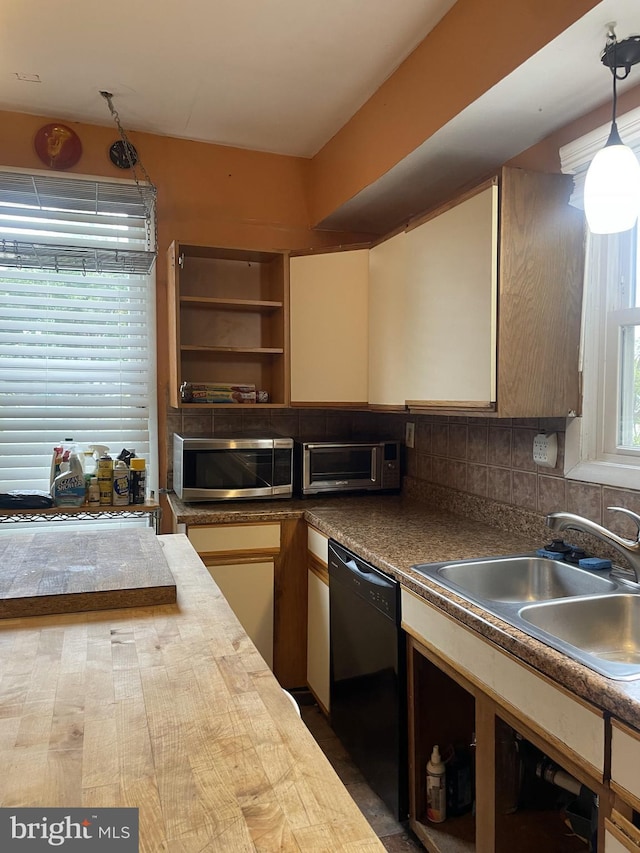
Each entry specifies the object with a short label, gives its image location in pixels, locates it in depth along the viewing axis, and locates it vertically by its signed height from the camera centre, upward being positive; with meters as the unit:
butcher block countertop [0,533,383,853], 0.66 -0.45
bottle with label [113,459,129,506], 2.63 -0.37
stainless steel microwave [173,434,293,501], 2.61 -0.29
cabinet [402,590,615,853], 1.14 -0.82
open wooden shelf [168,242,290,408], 2.79 +0.40
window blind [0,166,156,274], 2.55 +0.80
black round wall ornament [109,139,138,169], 2.78 +1.11
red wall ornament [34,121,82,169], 2.66 +1.11
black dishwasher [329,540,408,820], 1.80 -0.88
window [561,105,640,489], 1.78 +0.14
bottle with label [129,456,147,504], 2.67 -0.35
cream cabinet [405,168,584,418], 1.80 +0.32
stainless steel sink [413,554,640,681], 1.36 -0.50
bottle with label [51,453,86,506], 2.57 -0.36
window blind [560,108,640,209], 1.67 +0.74
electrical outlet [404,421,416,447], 2.90 -0.15
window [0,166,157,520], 2.68 +0.34
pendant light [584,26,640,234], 1.35 +0.49
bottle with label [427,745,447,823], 1.76 -1.10
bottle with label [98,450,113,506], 2.64 -0.34
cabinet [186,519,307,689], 2.51 -0.74
